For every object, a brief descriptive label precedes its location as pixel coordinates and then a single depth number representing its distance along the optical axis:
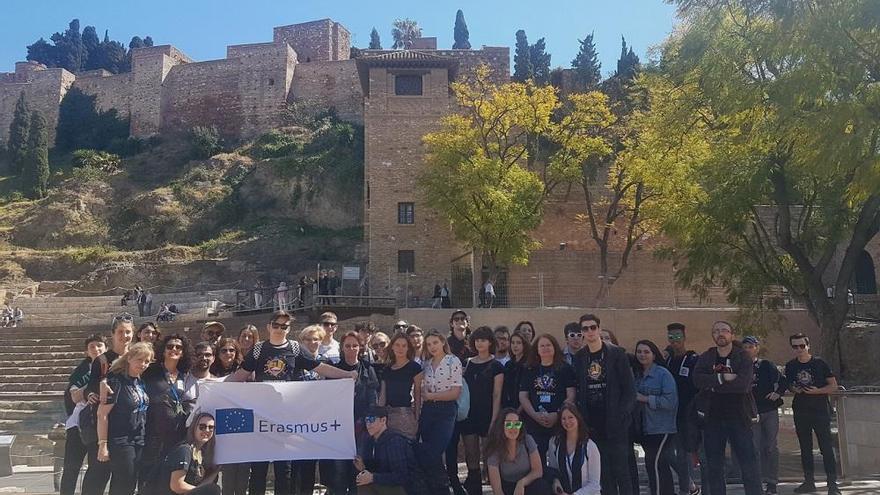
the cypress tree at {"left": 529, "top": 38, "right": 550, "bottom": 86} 44.25
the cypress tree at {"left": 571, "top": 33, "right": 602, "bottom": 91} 42.84
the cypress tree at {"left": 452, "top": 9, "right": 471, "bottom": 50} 61.28
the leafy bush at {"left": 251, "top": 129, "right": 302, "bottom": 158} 44.12
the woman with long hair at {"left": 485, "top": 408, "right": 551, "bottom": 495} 6.07
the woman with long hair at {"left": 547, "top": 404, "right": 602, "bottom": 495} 6.00
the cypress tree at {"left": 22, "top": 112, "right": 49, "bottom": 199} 45.81
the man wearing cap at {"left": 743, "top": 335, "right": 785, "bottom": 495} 7.56
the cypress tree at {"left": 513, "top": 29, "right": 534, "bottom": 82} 46.72
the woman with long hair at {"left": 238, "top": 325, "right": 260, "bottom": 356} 7.92
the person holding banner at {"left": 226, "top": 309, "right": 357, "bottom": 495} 6.71
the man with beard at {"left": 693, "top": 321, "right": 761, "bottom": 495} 6.50
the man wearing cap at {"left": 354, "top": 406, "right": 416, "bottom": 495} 6.20
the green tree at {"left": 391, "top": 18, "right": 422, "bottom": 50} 62.38
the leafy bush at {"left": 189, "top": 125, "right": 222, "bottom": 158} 47.00
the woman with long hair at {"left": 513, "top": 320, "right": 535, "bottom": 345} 7.72
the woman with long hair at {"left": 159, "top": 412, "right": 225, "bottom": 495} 5.74
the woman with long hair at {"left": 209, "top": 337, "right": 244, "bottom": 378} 6.94
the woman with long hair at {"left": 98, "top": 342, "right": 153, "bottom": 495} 5.77
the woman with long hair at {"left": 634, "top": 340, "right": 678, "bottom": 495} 6.80
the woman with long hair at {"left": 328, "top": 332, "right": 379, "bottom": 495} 6.61
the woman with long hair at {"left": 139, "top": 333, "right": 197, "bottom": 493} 5.98
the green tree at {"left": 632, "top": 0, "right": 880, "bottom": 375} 8.55
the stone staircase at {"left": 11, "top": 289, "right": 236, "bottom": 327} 25.86
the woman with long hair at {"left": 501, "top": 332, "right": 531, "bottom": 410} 6.80
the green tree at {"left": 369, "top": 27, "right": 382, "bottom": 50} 67.52
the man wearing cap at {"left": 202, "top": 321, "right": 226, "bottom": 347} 7.50
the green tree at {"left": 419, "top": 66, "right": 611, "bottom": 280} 23.91
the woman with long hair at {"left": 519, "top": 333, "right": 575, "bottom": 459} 6.48
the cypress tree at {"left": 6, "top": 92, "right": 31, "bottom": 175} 49.41
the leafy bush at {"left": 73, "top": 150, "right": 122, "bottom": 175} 46.50
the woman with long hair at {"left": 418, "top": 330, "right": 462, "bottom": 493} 6.48
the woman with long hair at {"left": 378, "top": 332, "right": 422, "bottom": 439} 6.56
